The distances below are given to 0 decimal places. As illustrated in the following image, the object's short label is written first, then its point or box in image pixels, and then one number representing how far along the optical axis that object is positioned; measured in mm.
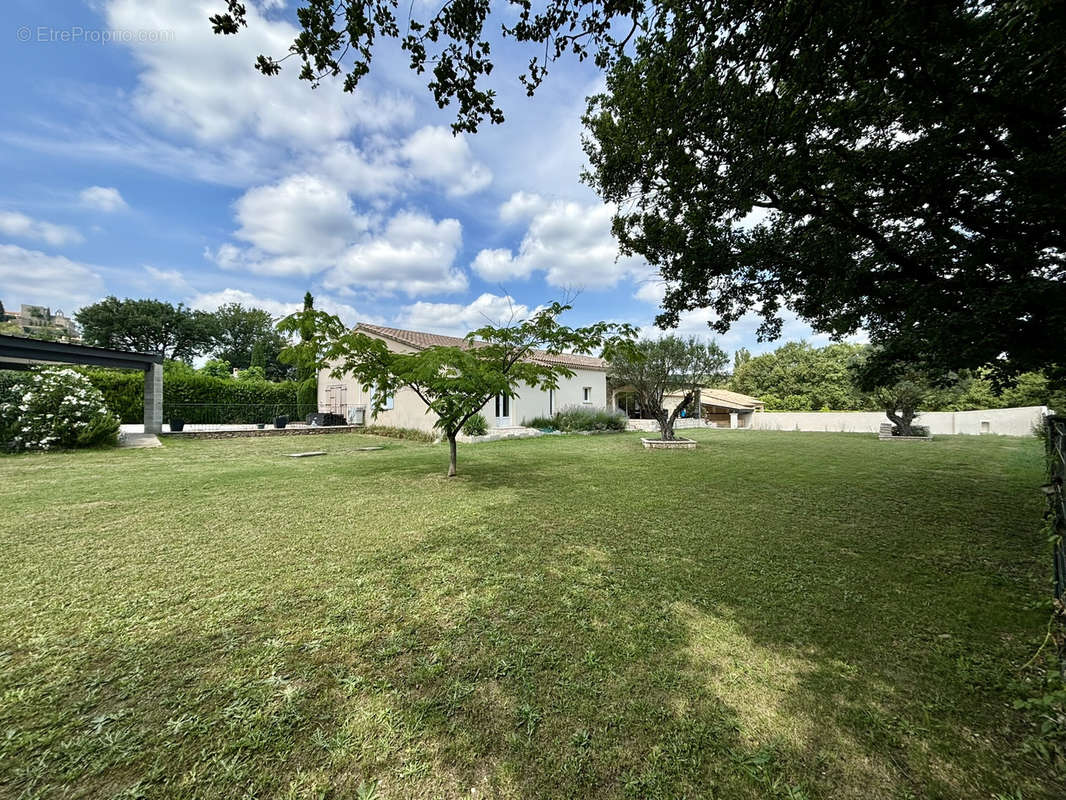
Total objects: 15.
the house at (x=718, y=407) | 27875
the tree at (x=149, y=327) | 35438
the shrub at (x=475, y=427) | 15383
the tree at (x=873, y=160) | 3771
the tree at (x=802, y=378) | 32281
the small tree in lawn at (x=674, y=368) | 16297
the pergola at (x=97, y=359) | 10914
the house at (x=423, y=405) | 17438
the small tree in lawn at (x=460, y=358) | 6938
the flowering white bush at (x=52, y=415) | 10911
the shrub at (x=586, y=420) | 19250
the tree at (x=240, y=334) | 43781
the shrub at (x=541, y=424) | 18953
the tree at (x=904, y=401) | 16250
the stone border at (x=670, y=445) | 13487
